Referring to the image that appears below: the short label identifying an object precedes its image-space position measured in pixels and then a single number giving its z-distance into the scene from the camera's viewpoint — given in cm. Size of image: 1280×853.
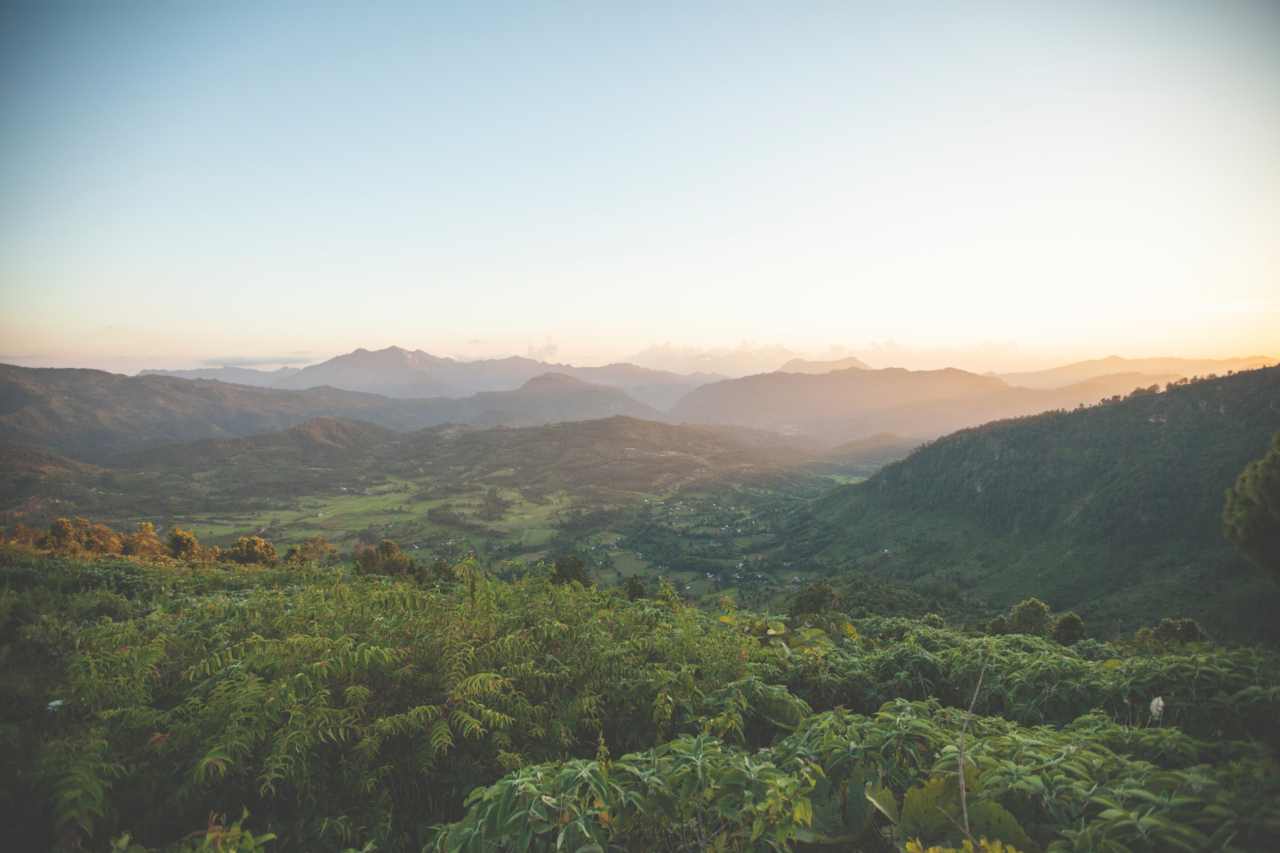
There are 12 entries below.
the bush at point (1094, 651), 812
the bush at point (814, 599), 2295
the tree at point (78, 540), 2114
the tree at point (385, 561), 2894
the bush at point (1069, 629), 2078
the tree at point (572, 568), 2855
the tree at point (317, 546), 3212
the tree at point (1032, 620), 2394
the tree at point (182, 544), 2980
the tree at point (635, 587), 2362
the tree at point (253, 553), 3272
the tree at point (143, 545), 2650
